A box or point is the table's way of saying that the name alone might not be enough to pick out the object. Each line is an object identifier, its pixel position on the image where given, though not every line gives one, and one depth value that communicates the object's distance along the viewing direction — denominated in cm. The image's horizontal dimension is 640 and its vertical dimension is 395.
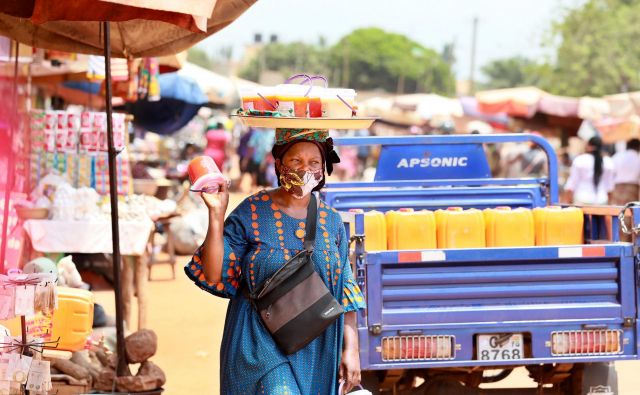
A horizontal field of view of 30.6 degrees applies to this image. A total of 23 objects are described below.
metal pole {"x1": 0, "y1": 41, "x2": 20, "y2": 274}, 922
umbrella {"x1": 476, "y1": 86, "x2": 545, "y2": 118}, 3011
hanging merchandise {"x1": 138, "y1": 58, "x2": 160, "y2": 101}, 1353
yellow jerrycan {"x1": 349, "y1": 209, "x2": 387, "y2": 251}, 679
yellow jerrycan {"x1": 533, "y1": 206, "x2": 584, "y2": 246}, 712
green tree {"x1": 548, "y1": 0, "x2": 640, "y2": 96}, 5153
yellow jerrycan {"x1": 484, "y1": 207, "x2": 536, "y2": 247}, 700
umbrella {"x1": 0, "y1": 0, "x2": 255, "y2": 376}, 715
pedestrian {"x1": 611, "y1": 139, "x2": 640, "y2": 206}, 1922
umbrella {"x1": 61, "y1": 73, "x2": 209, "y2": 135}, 1889
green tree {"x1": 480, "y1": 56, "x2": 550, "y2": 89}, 15762
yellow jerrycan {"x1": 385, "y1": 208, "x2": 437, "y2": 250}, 687
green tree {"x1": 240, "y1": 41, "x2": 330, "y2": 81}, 13562
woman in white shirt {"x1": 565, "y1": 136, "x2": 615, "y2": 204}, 1803
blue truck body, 641
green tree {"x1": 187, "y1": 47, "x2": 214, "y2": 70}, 15391
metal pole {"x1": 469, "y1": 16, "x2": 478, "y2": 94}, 8975
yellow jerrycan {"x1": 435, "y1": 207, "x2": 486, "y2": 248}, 693
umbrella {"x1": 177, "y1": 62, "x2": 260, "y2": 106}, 2228
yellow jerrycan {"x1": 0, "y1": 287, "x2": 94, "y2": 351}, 647
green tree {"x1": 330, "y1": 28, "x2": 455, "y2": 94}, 12606
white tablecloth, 991
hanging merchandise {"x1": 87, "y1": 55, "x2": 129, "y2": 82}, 1248
